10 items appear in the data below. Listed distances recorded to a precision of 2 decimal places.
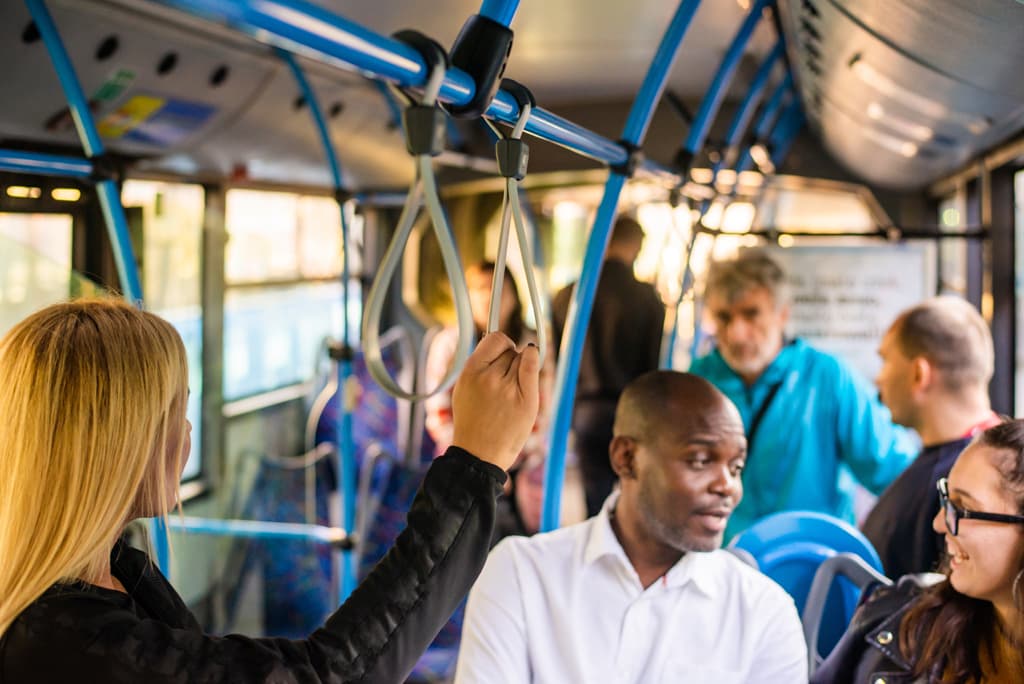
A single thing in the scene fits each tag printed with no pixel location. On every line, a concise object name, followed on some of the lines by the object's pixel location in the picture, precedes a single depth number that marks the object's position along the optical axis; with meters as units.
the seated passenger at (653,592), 2.06
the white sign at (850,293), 3.69
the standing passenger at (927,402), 2.57
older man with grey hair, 3.26
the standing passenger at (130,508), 1.01
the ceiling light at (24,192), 2.85
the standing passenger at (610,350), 4.41
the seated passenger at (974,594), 1.75
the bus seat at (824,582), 2.34
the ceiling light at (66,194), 3.04
